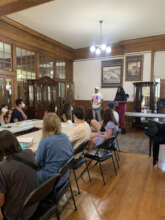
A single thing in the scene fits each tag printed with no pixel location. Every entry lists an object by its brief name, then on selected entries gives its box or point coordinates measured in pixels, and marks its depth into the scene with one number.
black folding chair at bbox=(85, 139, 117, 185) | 2.42
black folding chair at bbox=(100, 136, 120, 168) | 2.37
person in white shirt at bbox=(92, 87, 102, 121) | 6.46
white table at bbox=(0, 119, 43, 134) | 2.94
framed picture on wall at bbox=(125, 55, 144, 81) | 6.18
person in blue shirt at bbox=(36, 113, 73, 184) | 1.52
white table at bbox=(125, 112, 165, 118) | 5.13
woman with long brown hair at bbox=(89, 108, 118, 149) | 2.84
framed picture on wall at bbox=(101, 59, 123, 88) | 6.72
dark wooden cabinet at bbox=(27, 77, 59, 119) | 5.05
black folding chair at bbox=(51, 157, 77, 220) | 1.41
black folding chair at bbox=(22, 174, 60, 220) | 1.10
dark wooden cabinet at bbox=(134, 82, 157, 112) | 5.73
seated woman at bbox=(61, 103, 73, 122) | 4.81
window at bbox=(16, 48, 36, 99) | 4.99
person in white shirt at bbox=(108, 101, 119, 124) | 3.85
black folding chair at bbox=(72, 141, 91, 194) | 2.09
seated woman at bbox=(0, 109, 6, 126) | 3.81
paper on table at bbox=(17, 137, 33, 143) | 2.07
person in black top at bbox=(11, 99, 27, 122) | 4.06
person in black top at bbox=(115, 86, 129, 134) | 5.43
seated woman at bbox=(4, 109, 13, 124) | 4.06
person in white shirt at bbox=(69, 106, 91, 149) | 2.27
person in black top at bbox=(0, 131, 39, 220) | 1.08
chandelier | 4.82
